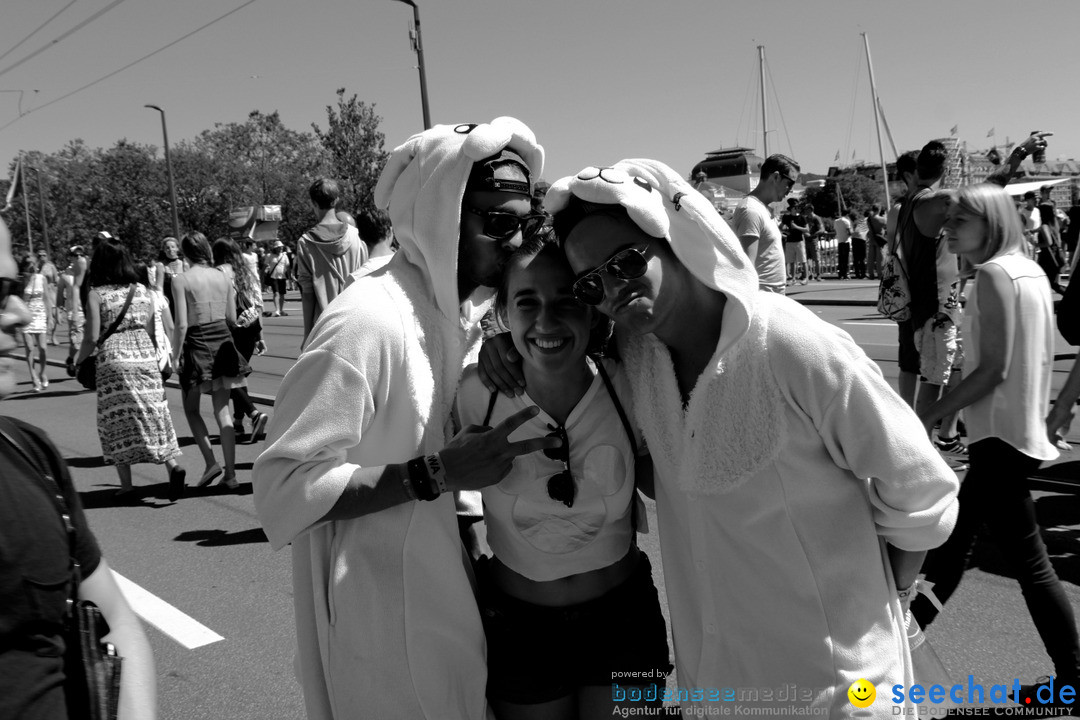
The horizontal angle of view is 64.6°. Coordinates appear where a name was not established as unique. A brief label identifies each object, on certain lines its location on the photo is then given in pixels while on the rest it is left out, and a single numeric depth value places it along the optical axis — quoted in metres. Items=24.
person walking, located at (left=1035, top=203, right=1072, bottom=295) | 15.07
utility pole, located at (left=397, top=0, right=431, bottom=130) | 18.64
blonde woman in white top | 3.02
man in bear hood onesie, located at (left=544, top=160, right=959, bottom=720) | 1.65
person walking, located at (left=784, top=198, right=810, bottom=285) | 20.88
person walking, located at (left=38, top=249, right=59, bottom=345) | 17.73
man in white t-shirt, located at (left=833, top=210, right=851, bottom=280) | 22.28
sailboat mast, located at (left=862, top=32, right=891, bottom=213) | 31.19
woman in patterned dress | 6.70
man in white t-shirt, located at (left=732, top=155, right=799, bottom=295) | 5.87
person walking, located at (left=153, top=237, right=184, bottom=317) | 7.85
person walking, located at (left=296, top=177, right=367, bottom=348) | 6.47
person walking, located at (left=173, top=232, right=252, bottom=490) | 6.83
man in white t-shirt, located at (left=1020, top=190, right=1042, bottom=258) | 15.03
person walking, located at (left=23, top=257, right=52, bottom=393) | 11.66
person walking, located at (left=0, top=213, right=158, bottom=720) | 1.21
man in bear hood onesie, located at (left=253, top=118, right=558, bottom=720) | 1.66
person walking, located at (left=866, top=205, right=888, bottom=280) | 12.23
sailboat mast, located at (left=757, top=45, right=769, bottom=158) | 43.64
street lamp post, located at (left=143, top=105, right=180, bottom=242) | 31.85
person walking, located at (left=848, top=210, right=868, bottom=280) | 23.30
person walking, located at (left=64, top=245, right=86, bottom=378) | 12.61
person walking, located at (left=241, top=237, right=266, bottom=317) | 8.26
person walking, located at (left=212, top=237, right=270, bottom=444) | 7.64
